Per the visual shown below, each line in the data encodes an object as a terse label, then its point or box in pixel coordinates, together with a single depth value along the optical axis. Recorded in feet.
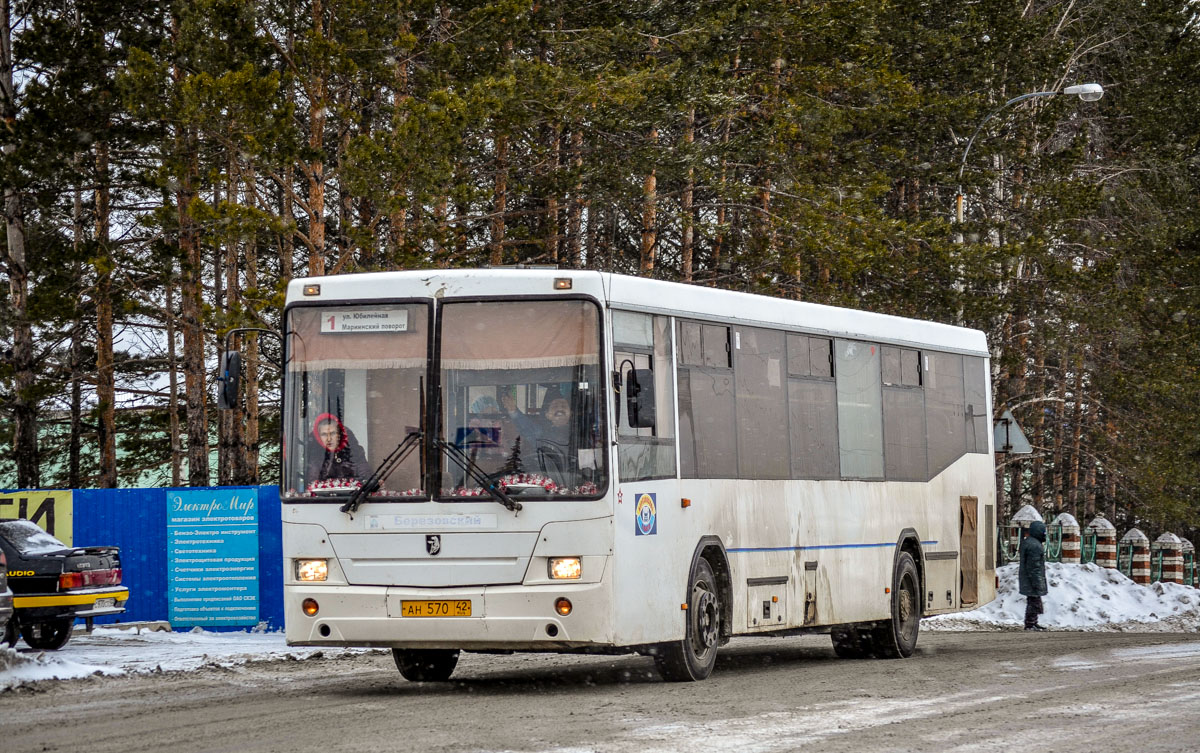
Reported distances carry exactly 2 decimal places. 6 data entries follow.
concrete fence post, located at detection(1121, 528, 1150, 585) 116.26
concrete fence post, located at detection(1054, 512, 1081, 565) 110.32
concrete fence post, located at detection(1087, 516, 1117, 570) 111.75
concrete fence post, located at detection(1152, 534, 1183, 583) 121.90
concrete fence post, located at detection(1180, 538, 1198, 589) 137.40
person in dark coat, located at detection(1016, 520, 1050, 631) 95.14
